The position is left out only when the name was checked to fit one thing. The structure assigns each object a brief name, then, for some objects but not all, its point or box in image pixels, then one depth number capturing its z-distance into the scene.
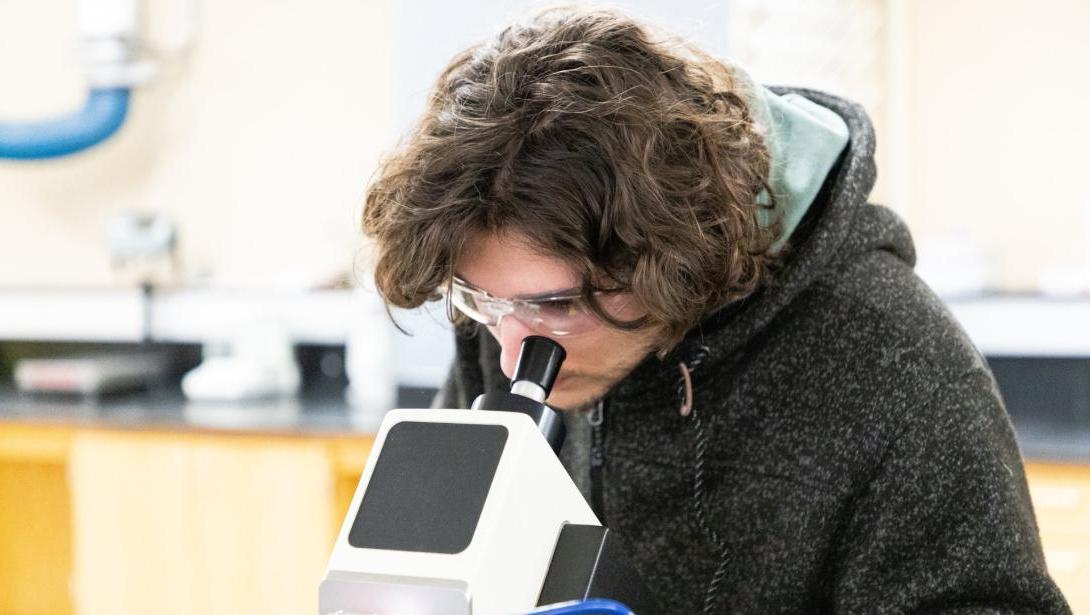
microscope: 1.62
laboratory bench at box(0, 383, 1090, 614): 3.19
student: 1.79
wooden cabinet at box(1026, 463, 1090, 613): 2.64
